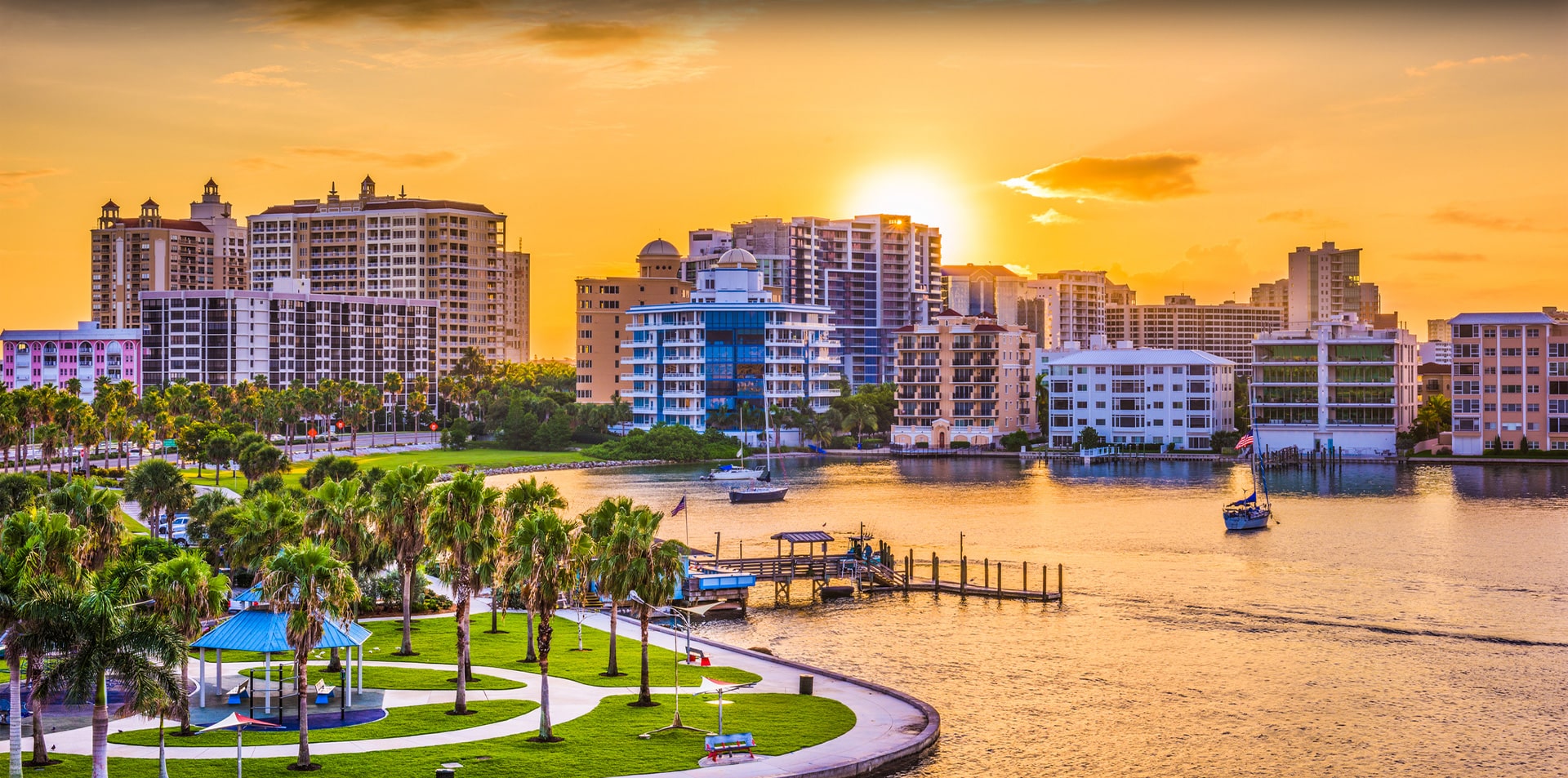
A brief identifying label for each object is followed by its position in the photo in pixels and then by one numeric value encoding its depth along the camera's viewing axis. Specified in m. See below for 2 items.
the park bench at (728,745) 45.03
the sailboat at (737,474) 160.38
